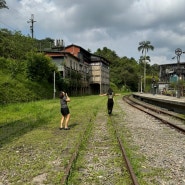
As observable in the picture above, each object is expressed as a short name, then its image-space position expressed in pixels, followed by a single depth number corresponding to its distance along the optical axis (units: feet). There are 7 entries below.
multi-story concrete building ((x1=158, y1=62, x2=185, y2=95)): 209.48
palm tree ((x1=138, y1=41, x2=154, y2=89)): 179.28
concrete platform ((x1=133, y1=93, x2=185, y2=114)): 42.73
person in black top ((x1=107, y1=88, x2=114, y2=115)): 40.57
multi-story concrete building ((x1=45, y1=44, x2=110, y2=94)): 112.42
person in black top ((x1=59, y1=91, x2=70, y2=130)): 27.31
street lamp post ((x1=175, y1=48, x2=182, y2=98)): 63.47
